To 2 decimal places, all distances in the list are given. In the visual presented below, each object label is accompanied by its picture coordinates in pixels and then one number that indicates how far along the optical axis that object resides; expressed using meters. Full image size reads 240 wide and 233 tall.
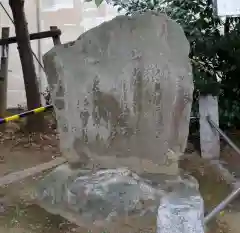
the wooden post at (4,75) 5.30
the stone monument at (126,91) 3.04
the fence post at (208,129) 4.01
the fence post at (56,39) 5.06
